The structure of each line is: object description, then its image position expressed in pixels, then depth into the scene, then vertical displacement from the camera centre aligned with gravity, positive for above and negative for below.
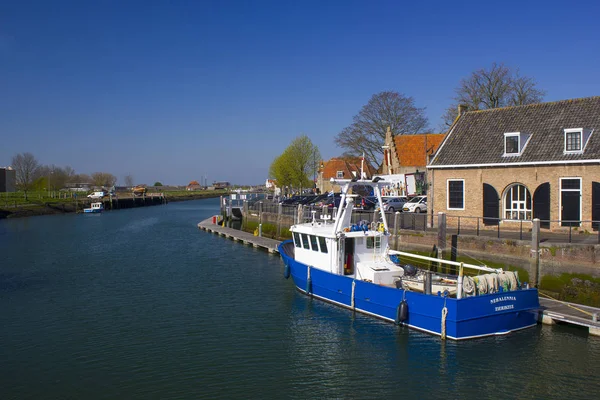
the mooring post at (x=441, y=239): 23.34 -2.18
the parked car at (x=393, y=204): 36.11 -0.83
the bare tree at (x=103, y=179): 154.88 +4.96
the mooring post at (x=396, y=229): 25.75 -1.87
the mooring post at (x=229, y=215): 55.53 -2.38
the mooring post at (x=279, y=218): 40.72 -1.99
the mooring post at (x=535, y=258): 19.80 -2.64
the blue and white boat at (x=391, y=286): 15.77 -3.33
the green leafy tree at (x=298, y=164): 76.94 +4.63
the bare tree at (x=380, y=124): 56.84 +7.78
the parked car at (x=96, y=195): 93.75 +0.00
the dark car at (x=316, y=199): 47.82 -0.56
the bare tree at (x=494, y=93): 46.62 +9.32
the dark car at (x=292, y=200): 50.71 -0.68
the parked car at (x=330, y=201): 40.64 -0.69
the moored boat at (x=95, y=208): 81.25 -2.14
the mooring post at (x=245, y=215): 49.69 -2.15
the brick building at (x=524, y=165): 23.33 +1.33
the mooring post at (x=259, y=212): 45.47 -1.67
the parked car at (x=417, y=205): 34.59 -0.87
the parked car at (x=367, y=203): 37.53 -0.76
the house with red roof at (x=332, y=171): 70.88 +3.28
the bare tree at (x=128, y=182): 197.20 +5.04
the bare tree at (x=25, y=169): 97.31 +5.19
